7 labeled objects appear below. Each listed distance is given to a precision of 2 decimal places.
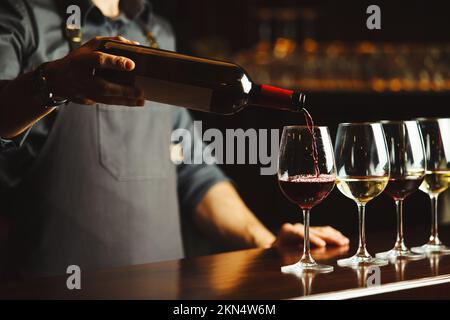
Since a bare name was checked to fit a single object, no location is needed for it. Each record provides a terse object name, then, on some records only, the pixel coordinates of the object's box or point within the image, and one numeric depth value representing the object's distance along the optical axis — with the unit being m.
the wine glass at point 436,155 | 1.69
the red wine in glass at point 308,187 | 1.51
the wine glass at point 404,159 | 1.62
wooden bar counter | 1.35
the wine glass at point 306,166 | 1.51
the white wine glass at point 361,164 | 1.55
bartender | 2.05
